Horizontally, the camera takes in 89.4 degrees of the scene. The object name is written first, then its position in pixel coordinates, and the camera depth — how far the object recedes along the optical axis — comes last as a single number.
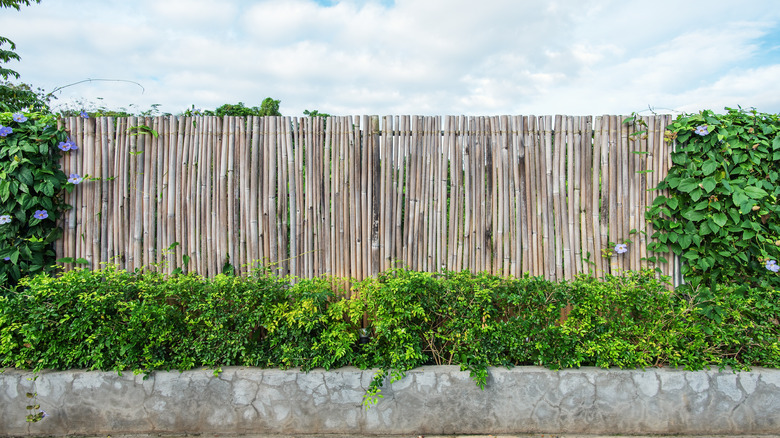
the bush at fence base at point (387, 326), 2.65
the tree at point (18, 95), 8.98
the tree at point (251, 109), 7.77
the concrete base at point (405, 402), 2.59
